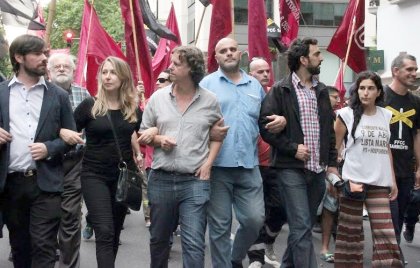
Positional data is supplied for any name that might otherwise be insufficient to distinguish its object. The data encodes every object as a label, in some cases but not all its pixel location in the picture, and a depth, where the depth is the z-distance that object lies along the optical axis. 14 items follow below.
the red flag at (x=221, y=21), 11.18
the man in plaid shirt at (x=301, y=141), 6.80
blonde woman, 6.68
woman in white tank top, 7.22
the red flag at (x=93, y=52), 11.99
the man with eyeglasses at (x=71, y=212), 7.39
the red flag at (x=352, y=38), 12.43
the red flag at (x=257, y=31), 11.30
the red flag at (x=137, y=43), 11.13
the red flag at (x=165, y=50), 14.84
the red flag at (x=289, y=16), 14.98
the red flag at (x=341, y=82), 13.22
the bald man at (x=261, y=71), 8.66
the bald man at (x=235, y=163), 6.83
